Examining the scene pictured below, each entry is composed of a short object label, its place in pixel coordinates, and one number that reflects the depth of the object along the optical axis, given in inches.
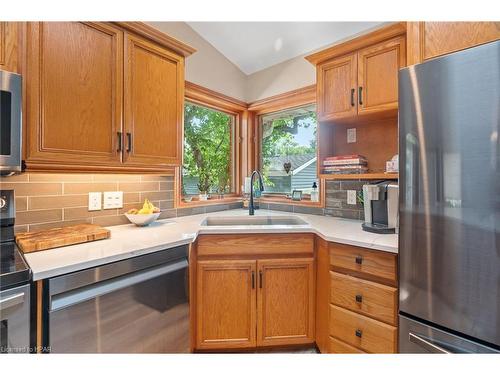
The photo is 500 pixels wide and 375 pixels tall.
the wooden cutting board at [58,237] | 44.7
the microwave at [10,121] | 40.4
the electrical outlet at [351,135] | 81.7
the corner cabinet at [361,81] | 62.0
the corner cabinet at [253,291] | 62.7
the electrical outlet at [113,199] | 67.7
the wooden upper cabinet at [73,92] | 46.4
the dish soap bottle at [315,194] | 89.7
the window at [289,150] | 96.0
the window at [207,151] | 93.7
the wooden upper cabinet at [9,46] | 42.9
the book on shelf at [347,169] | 72.6
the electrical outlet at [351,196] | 79.7
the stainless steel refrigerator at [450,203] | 37.1
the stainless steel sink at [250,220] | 86.2
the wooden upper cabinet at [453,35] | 42.2
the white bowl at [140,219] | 66.0
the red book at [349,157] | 73.0
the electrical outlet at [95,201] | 64.8
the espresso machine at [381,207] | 60.1
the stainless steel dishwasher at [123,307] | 38.2
